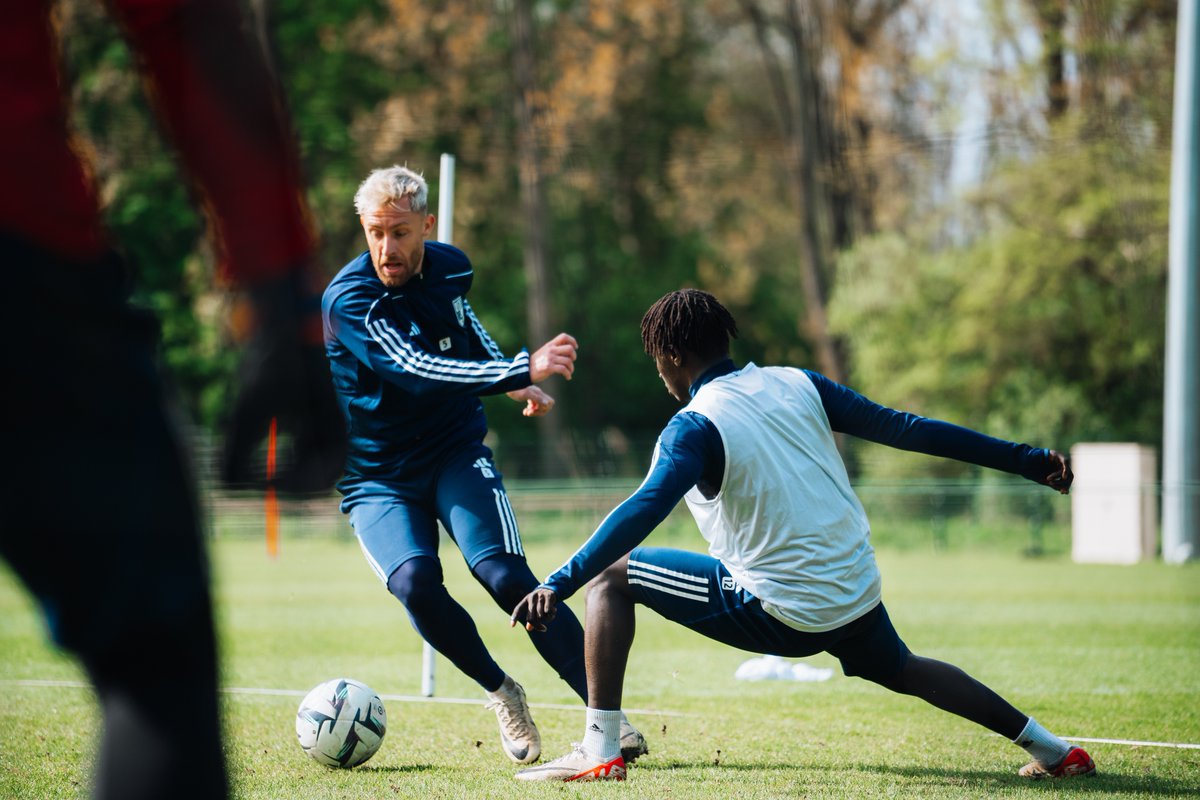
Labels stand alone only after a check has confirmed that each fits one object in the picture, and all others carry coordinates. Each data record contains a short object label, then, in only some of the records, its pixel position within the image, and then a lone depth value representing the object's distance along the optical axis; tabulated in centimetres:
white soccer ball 1010
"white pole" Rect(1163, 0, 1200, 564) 3712
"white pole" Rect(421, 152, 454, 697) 1420
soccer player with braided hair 883
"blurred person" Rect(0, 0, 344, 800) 341
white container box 3847
